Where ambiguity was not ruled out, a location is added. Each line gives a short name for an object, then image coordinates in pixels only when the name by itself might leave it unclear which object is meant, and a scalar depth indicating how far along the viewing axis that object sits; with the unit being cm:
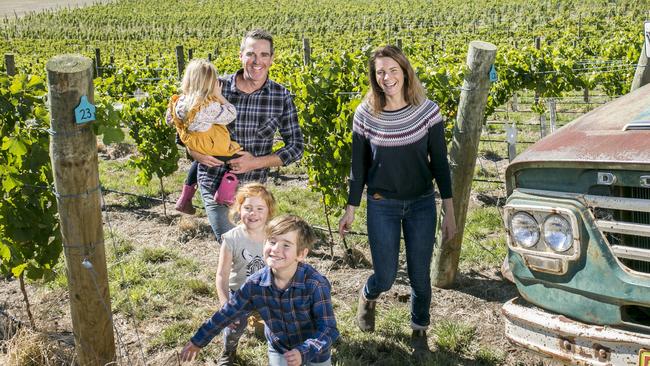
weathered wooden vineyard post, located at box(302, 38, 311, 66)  1221
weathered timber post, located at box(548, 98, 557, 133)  895
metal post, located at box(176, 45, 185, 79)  1215
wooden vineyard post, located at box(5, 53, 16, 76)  1058
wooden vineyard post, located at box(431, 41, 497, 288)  478
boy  322
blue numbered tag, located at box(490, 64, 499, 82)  481
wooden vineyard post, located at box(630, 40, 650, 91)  529
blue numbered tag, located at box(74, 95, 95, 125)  329
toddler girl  413
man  428
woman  395
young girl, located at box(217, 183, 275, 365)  380
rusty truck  288
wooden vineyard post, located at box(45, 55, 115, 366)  332
